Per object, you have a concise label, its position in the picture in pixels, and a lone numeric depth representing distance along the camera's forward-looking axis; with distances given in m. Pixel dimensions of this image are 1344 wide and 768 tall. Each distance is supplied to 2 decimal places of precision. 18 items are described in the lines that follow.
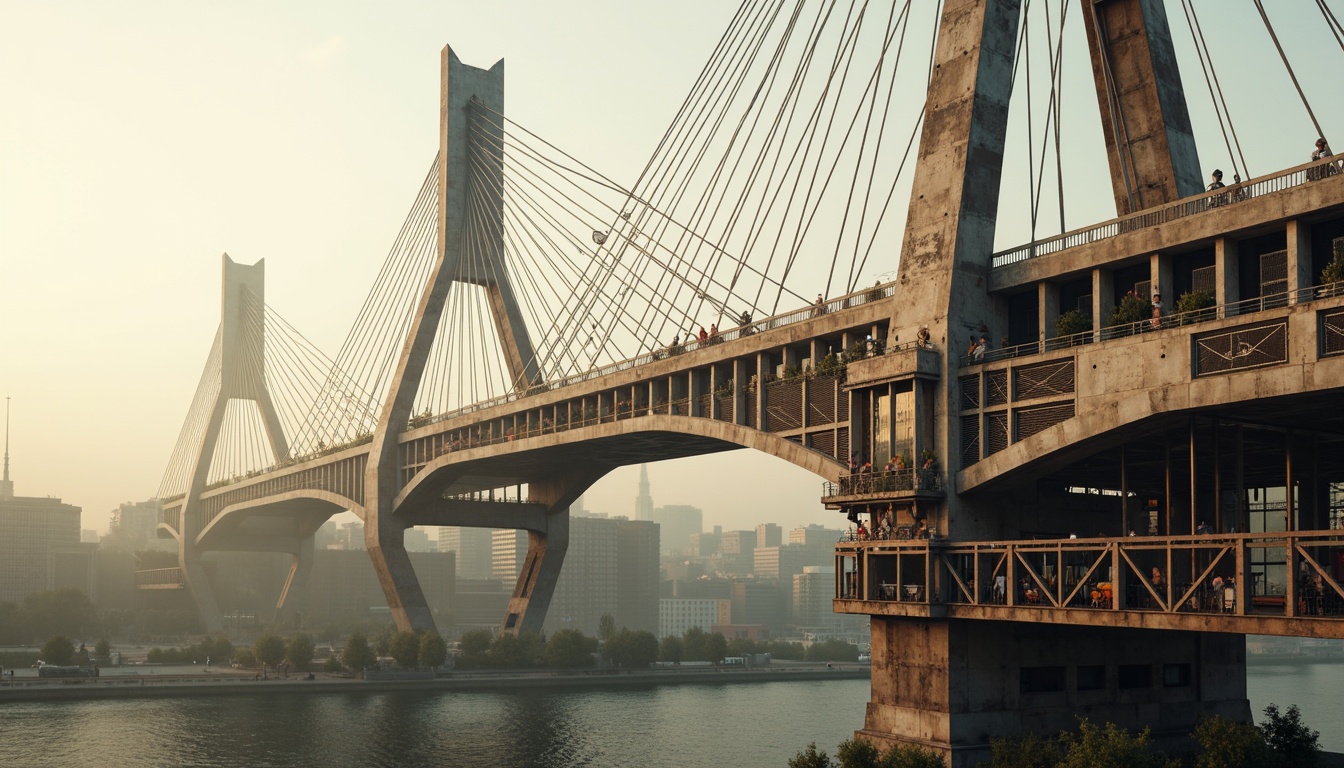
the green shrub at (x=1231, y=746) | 40.78
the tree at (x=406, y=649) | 107.94
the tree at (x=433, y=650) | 108.25
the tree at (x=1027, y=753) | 40.19
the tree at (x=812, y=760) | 45.78
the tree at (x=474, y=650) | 115.38
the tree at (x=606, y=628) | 137.45
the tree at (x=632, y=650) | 129.75
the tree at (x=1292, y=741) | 43.45
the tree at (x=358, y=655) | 113.94
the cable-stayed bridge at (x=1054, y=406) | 35.91
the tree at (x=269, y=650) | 121.69
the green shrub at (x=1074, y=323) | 41.44
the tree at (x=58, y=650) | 116.62
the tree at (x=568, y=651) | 119.38
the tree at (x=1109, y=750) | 37.62
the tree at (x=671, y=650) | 141.12
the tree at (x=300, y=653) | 121.25
